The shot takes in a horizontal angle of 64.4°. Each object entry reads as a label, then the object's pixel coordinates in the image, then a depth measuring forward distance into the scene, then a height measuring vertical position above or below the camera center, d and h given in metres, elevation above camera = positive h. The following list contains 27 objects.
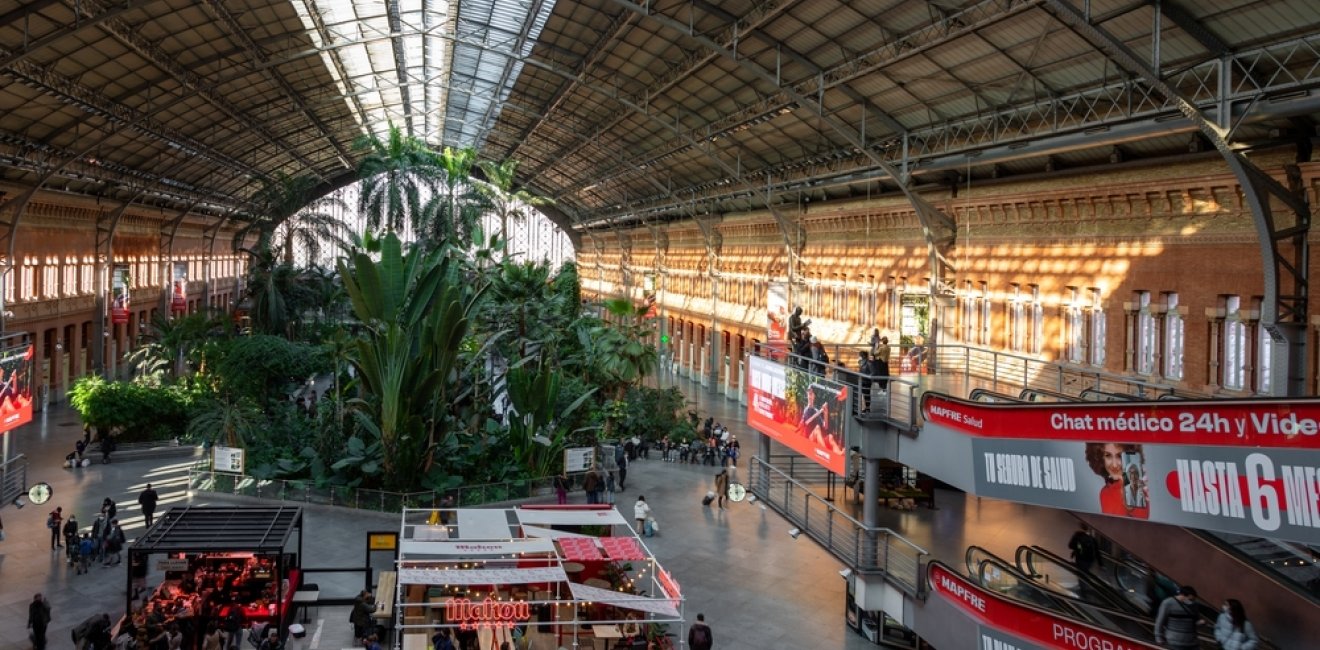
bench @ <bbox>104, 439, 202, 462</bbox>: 31.55 -4.25
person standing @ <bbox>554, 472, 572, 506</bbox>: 25.81 -4.28
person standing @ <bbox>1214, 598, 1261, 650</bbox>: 10.30 -2.98
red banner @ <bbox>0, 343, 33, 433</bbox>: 20.33 -1.54
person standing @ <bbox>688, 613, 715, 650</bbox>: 16.23 -4.91
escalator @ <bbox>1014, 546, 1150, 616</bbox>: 13.60 -3.49
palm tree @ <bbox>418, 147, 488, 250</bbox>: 43.91 +4.82
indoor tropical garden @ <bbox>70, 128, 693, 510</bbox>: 24.75 -1.83
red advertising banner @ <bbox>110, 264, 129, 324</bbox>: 43.94 +0.64
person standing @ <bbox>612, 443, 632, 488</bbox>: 29.41 -3.99
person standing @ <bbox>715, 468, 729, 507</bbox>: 28.23 -4.36
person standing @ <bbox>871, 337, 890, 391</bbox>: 17.36 -0.77
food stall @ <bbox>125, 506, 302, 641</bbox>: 16.05 -4.14
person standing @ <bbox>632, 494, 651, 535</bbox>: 24.73 -4.55
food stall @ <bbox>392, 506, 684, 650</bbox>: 14.41 -3.90
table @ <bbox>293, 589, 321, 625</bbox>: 17.39 -4.74
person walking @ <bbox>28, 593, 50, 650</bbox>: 15.99 -4.72
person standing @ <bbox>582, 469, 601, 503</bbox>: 25.66 -4.09
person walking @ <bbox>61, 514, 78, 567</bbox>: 20.42 -4.44
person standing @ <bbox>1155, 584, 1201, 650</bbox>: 10.95 -3.10
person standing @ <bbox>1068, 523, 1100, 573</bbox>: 15.47 -3.32
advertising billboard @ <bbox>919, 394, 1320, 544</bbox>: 9.74 -1.44
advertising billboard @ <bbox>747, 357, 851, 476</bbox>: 17.15 -1.58
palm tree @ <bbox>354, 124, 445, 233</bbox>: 43.59 +5.80
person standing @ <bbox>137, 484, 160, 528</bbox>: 22.72 -4.13
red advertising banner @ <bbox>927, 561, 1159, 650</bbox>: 11.58 -3.57
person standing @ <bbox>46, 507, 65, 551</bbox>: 21.58 -4.40
